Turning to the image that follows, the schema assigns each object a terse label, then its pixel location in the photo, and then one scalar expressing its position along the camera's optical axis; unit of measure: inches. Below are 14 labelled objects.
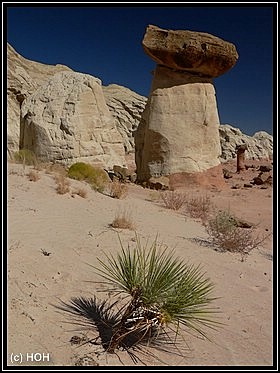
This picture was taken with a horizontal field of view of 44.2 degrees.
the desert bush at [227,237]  192.1
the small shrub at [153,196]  384.2
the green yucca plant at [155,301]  87.4
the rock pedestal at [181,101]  477.7
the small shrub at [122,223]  195.0
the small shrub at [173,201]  329.4
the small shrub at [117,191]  315.9
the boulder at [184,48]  474.2
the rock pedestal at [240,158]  847.7
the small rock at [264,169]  818.8
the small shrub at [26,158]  383.2
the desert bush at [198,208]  304.1
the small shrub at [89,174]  354.9
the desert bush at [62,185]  263.0
